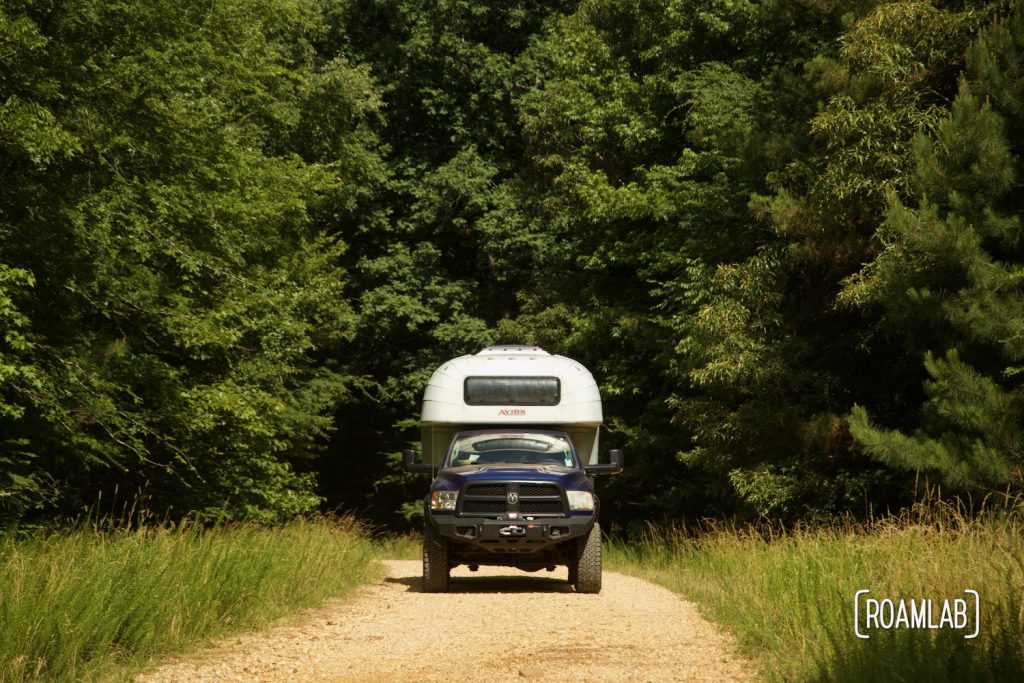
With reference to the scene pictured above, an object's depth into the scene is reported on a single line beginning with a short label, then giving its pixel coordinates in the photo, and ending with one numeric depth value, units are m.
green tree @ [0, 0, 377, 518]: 15.90
